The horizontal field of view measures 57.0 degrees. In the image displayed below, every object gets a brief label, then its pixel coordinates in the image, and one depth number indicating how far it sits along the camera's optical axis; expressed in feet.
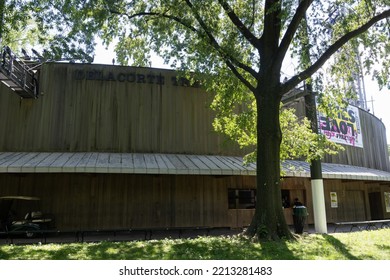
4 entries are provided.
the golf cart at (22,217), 44.78
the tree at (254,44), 33.71
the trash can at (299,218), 42.06
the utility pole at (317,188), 42.32
